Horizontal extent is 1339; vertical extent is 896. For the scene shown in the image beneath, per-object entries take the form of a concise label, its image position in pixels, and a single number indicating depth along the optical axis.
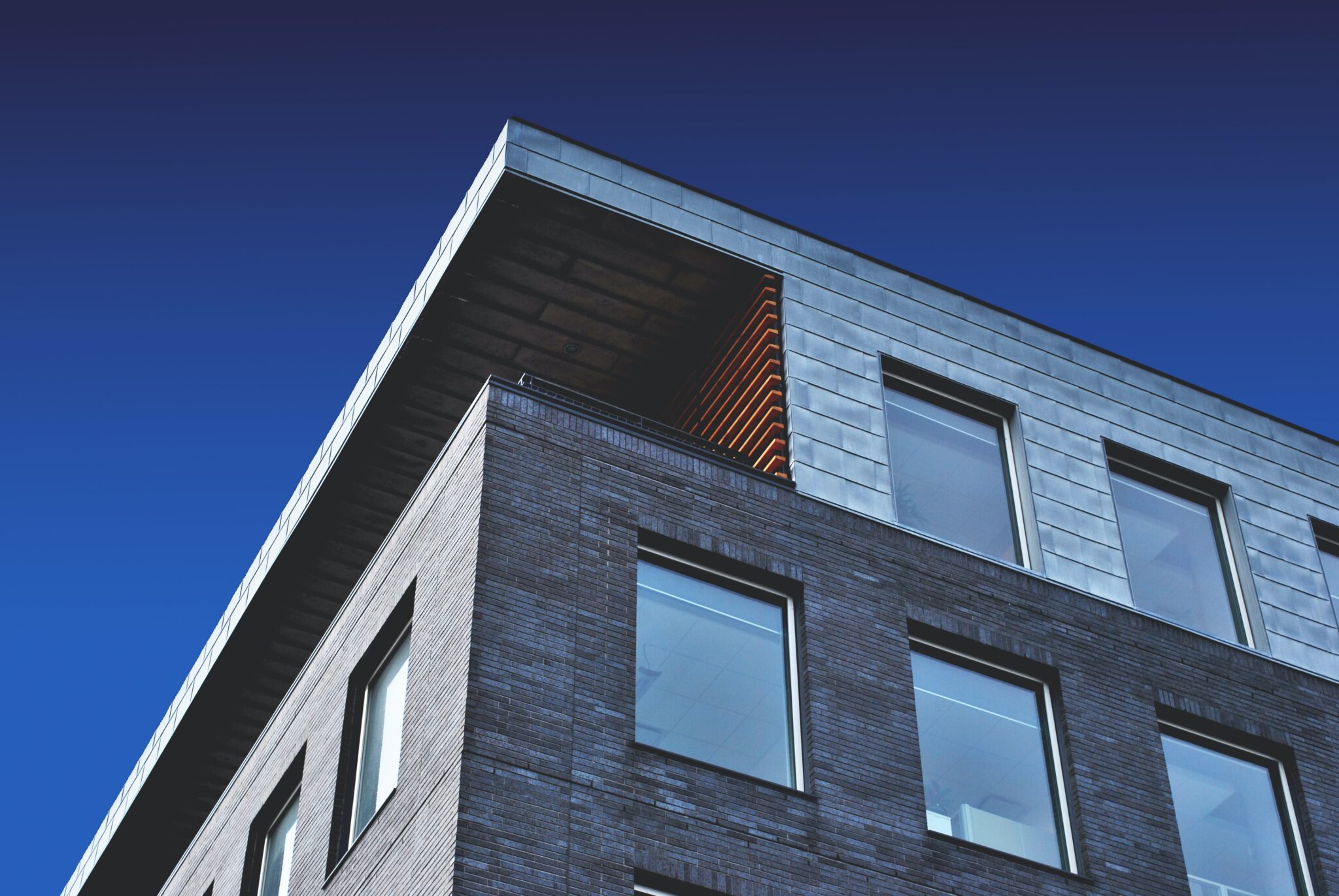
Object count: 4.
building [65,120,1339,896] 16.31
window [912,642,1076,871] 18.12
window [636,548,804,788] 17.11
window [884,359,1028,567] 21.09
